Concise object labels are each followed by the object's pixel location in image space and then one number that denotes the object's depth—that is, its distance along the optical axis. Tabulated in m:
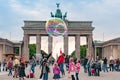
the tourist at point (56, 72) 15.92
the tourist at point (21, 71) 15.82
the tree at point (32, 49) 92.29
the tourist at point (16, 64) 18.83
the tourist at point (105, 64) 26.19
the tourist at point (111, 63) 26.87
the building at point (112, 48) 67.55
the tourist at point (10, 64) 21.60
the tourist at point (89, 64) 20.64
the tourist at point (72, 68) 14.87
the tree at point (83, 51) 94.40
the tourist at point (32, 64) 19.46
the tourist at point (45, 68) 14.44
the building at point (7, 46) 67.12
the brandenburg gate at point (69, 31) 61.98
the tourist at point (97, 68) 20.67
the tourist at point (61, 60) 18.14
